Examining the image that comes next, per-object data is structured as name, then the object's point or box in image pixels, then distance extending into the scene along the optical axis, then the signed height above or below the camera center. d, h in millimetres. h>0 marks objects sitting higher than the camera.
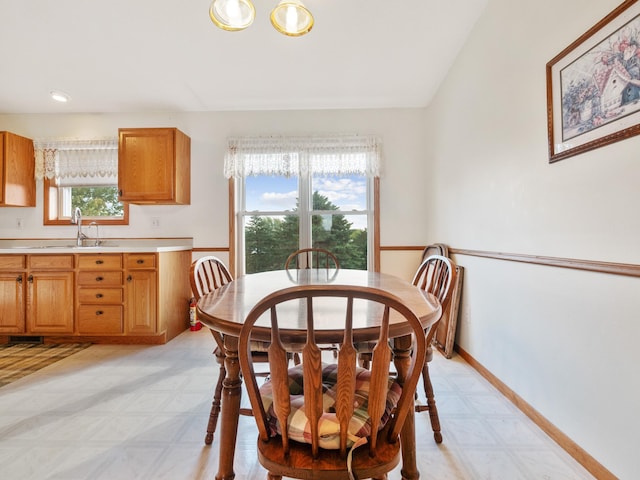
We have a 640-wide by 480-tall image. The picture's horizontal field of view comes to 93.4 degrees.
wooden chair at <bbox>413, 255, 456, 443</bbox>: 1250 -223
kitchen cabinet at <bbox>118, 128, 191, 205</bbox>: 2949 +776
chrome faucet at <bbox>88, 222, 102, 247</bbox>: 3239 +110
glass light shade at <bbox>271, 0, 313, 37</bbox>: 1334 +1019
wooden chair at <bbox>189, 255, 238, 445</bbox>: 1340 -217
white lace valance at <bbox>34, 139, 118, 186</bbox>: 3205 +896
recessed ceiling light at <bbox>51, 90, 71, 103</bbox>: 2854 +1427
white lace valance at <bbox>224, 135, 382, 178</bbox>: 3205 +926
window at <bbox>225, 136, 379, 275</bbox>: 3312 +269
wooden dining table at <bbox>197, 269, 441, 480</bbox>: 802 -240
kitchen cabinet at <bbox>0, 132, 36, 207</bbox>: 2986 +742
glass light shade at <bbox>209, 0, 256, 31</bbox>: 1306 +1015
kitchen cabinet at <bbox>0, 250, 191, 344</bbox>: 2656 -449
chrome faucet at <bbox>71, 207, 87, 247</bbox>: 3137 +214
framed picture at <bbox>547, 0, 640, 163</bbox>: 1016 +591
